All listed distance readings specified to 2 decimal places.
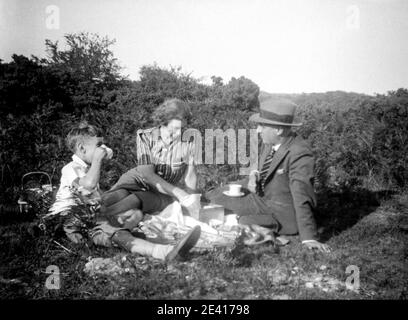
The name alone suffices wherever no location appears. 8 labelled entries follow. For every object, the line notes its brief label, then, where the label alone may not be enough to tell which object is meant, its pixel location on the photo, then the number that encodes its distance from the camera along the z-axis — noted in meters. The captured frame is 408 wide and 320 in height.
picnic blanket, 3.63
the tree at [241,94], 8.76
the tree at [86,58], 12.28
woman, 4.02
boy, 3.34
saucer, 4.33
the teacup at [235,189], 4.33
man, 3.68
